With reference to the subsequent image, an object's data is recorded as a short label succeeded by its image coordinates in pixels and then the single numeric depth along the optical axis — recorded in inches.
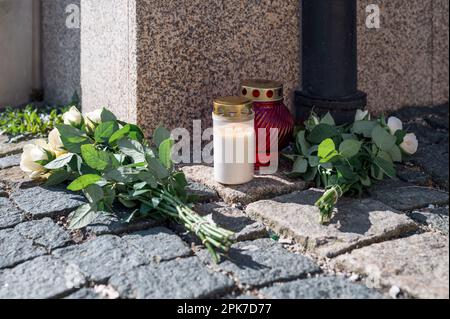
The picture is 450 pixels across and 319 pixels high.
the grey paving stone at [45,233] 96.3
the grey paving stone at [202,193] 110.3
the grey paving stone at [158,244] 91.6
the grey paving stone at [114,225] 99.2
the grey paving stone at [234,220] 97.7
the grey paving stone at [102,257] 87.7
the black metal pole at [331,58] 128.5
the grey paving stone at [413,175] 117.9
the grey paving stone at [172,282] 81.9
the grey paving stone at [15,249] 91.9
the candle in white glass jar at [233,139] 111.2
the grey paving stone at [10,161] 128.5
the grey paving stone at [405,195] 107.6
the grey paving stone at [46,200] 106.1
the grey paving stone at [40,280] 83.1
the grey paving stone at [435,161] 119.3
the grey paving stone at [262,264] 85.4
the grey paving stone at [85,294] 82.1
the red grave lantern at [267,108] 120.5
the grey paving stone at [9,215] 103.3
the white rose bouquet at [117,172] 98.9
